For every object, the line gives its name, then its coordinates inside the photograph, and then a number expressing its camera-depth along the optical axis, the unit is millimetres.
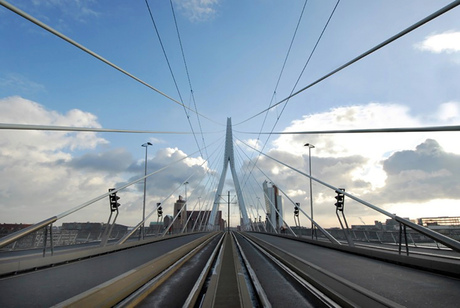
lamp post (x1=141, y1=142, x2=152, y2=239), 39150
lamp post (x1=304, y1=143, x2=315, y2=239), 39488
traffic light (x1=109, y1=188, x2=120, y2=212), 17297
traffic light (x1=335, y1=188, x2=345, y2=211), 16966
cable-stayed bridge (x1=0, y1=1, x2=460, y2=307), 5828
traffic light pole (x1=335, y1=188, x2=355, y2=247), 16641
